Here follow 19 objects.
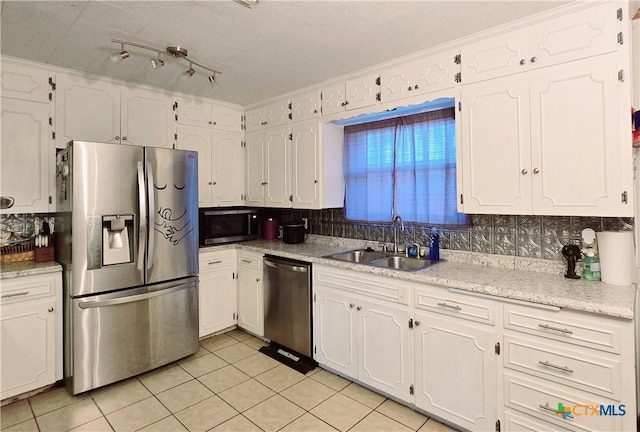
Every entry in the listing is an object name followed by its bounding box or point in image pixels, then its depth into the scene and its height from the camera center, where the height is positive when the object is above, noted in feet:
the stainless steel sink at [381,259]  8.86 -1.16
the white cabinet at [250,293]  10.80 -2.46
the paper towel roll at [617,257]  5.81 -0.75
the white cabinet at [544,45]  5.73 +3.24
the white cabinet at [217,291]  10.86 -2.39
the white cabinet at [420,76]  7.48 +3.36
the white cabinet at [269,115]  11.35 +3.76
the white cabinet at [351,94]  8.80 +3.48
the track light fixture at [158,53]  7.22 +3.93
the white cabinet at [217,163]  11.77 +2.13
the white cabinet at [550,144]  5.67 +1.36
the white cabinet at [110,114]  9.19 +3.24
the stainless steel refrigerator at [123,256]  7.77 -0.87
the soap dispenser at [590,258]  6.19 -0.83
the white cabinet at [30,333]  7.47 -2.55
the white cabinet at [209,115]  11.46 +3.81
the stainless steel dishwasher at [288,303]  9.34 -2.48
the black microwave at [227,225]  11.01 -0.18
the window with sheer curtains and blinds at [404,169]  8.58 +1.38
